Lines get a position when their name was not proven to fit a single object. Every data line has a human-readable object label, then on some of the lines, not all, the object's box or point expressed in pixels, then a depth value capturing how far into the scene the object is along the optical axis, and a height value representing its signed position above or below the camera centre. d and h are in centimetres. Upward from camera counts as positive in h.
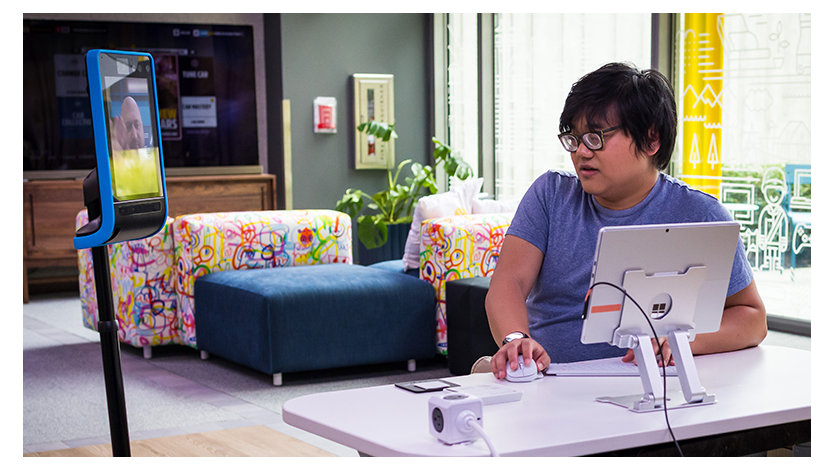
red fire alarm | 793 +20
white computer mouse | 181 -43
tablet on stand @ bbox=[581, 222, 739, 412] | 167 -27
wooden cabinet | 701 -51
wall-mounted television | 725 +38
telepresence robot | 166 -5
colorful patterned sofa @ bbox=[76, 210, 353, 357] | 484 -56
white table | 145 -44
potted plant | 709 -39
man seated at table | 205 -16
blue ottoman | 430 -78
